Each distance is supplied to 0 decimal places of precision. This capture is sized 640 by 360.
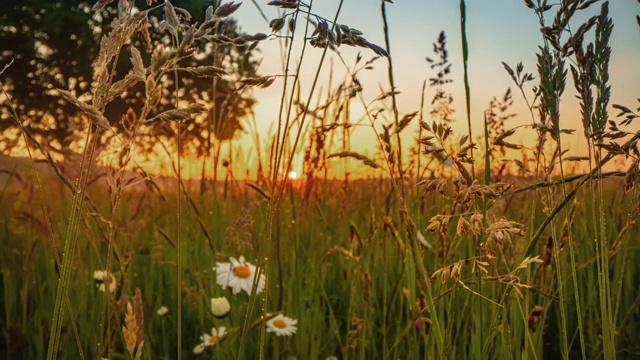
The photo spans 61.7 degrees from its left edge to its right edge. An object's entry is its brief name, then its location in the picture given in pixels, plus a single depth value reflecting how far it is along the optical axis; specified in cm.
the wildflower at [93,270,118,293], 57
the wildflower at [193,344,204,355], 55
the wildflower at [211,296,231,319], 54
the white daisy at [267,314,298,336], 57
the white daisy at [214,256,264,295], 62
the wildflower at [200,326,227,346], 55
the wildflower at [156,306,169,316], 64
